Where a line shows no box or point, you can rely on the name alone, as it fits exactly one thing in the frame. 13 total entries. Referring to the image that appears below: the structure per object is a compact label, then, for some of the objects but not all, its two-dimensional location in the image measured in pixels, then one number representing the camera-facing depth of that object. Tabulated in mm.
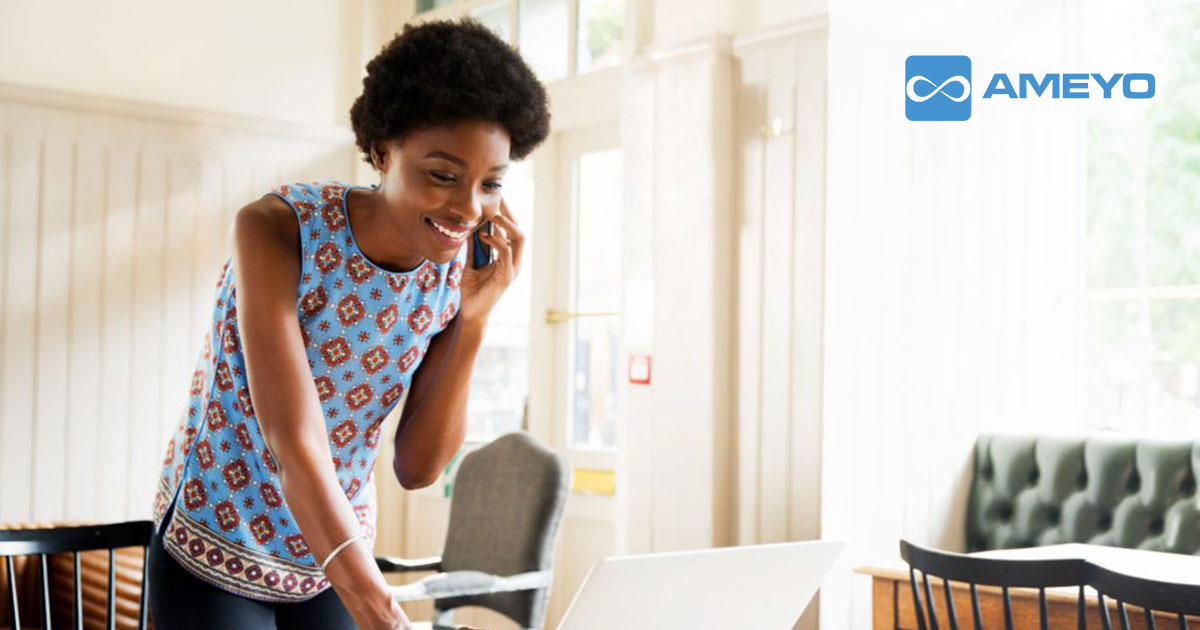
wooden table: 2766
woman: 1224
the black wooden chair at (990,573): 2172
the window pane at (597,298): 4582
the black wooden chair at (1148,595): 1958
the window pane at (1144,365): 3859
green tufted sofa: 3365
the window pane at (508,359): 4965
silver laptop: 1036
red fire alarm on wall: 4007
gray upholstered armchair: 3471
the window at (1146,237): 3883
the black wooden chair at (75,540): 1742
